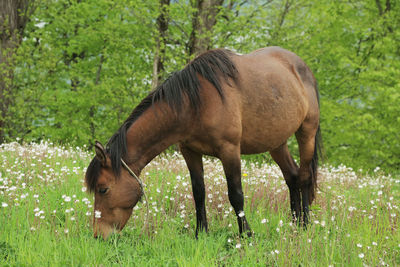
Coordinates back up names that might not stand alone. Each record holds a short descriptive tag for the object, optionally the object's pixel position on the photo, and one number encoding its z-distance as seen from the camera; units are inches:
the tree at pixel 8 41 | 1061.8
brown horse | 308.5
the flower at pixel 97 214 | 301.2
